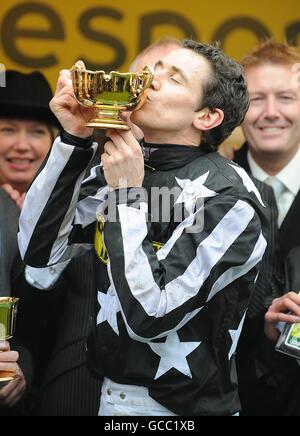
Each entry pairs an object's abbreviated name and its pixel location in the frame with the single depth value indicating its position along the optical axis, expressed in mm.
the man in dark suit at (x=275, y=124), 6055
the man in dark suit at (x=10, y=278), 5039
